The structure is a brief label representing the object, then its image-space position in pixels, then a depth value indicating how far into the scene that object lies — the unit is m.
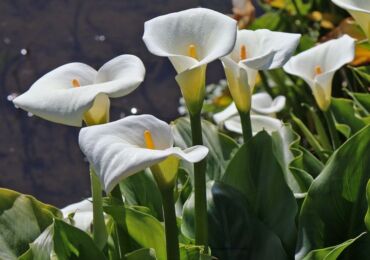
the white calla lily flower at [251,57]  3.44
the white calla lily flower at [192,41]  3.39
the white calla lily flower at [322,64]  3.66
